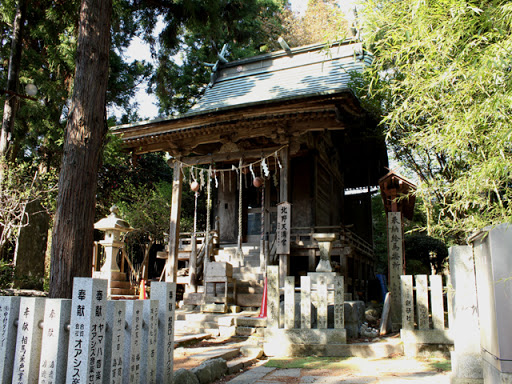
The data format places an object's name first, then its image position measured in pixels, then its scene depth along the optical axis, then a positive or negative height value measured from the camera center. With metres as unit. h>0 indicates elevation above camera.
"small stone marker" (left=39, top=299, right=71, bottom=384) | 3.23 -0.58
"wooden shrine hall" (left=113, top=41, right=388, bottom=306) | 9.74 +3.30
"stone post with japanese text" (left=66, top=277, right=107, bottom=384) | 3.15 -0.51
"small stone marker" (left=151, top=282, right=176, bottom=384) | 4.14 -0.61
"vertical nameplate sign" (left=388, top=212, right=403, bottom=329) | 8.24 +0.21
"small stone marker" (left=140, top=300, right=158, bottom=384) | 3.92 -0.70
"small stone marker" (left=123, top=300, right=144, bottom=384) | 3.62 -0.65
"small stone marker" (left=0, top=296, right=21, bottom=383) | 3.41 -0.54
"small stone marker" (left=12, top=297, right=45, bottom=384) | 3.33 -0.59
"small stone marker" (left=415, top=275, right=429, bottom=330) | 6.68 -0.49
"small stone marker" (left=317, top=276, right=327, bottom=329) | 6.79 -0.63
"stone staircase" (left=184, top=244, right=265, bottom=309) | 9.80 -0.32
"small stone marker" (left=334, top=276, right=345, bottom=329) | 6.80 -0.56
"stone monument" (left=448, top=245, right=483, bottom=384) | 4.53 -0.56
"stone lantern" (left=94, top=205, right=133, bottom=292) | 10.23 +0.79
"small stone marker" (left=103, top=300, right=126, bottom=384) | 3.36 -0.62
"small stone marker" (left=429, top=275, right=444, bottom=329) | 6.58 -0.61
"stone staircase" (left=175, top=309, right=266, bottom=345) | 7.85 -1.10
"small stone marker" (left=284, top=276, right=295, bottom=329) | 6.86 -0.58
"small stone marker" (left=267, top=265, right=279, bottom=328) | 6.96 -0.51
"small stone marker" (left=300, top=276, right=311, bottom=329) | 6.81 -0.64
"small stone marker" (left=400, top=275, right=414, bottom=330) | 6.71 -0.55
